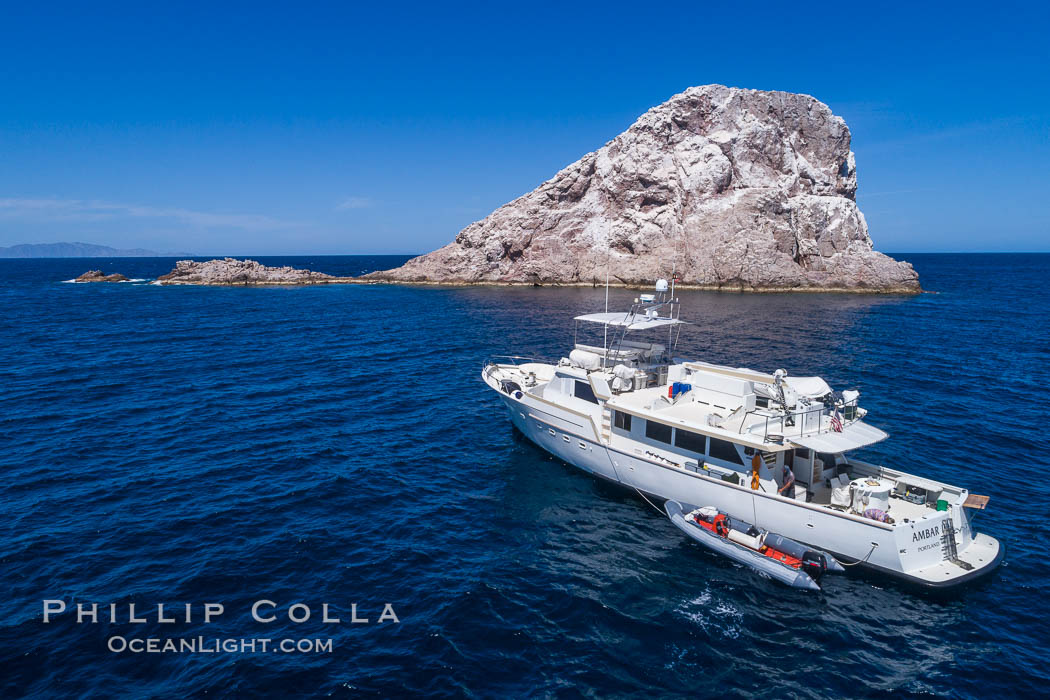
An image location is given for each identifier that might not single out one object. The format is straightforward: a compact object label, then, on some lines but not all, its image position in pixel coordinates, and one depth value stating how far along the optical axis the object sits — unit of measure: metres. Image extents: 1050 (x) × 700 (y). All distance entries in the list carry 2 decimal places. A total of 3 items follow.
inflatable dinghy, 16.73
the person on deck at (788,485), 18.94
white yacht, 16.73
